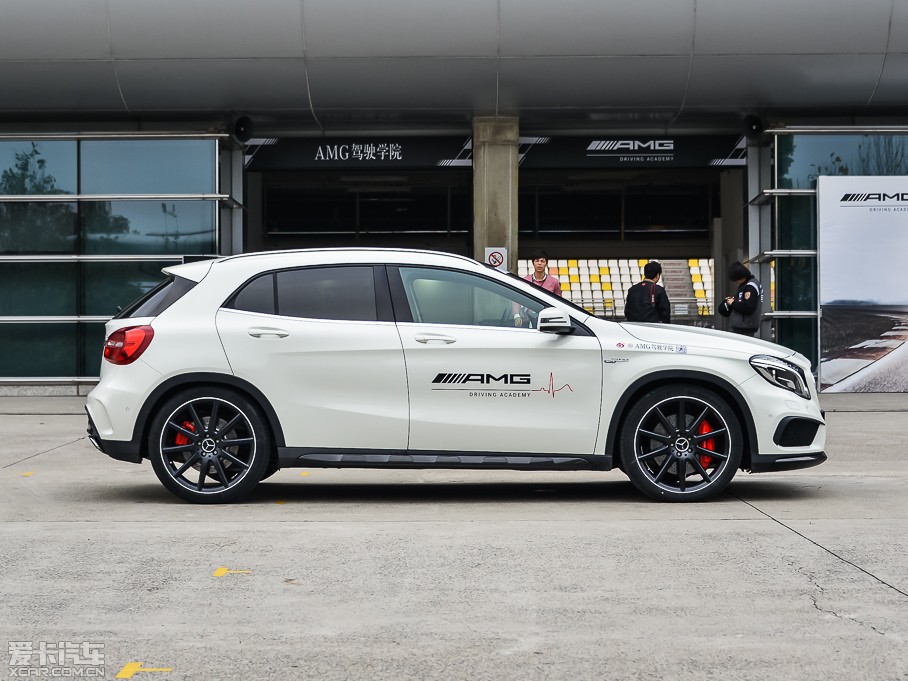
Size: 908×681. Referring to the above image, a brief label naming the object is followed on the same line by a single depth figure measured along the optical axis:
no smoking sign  18.30
